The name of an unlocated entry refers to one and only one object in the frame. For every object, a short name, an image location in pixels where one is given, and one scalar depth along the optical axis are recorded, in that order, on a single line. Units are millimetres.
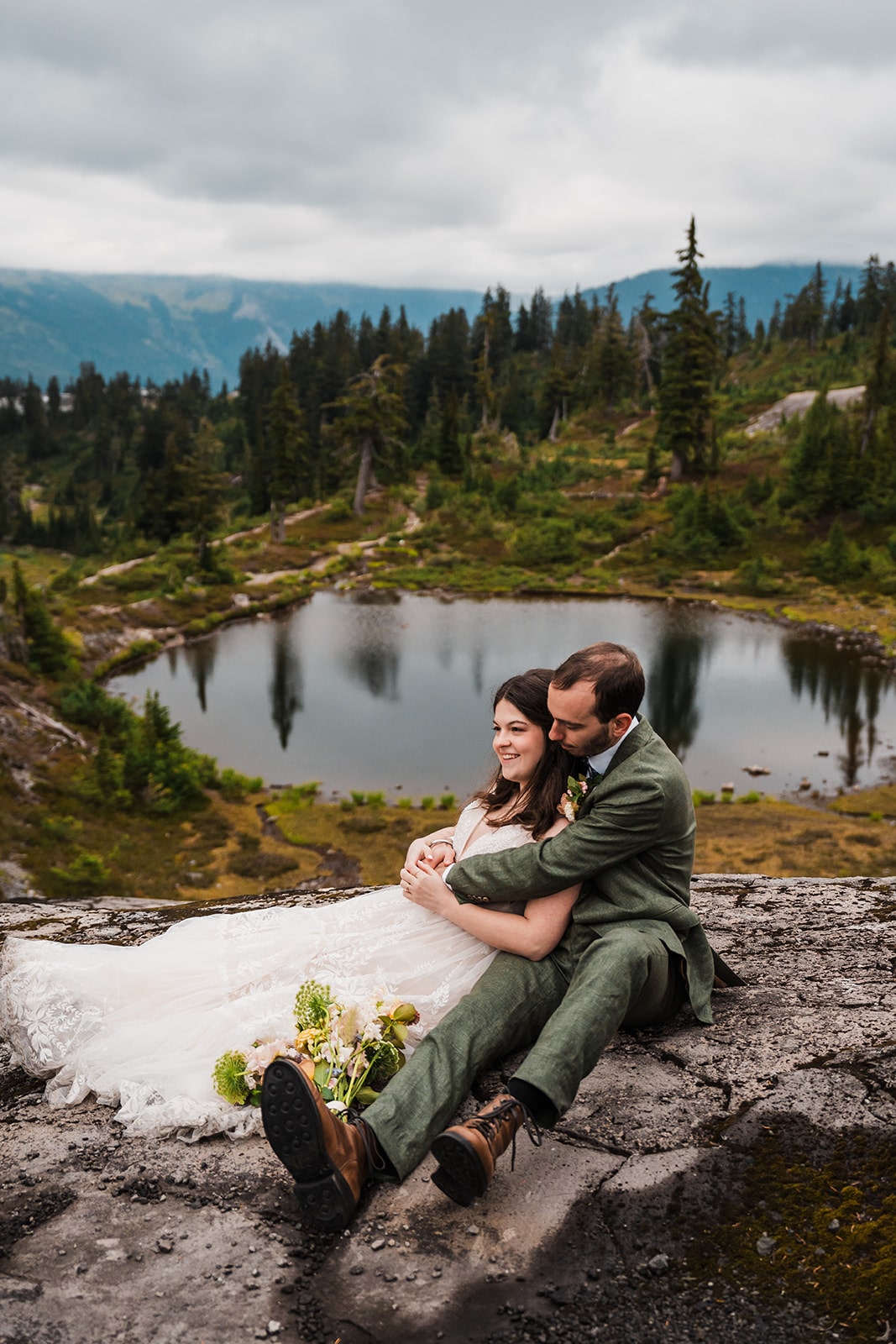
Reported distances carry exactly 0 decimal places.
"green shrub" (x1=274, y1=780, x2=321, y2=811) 15922
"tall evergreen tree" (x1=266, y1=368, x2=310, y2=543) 41125
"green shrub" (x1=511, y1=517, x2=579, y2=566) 39969
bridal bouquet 3211
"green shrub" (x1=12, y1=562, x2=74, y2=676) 20016
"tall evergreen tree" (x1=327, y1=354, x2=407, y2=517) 45781
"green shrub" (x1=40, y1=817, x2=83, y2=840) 12930
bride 3533
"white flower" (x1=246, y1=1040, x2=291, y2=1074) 3391
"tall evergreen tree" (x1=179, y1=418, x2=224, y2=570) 35031
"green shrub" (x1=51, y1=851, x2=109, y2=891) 11664
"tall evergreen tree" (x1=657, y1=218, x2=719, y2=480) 43250
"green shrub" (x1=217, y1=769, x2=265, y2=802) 16391
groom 2764
